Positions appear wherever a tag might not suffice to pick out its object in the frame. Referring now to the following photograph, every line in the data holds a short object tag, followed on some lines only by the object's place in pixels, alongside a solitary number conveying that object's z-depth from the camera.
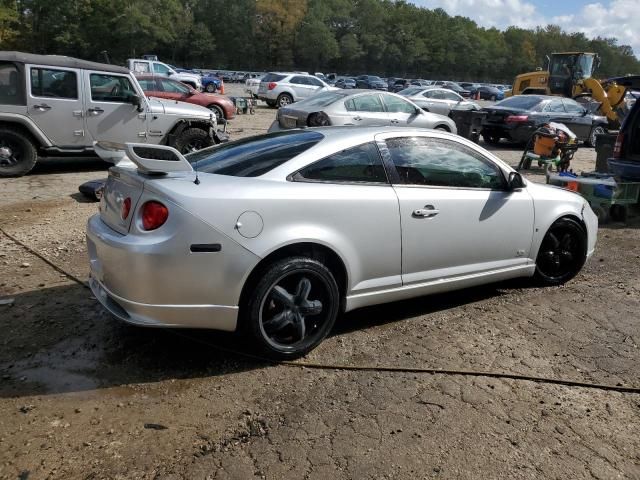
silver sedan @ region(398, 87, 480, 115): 20.91
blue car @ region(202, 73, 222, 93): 34.96
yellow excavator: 25.50
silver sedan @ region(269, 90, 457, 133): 12.50
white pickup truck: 25.91
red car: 16.31
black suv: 8.46
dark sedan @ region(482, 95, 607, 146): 15.76
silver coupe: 3.38
